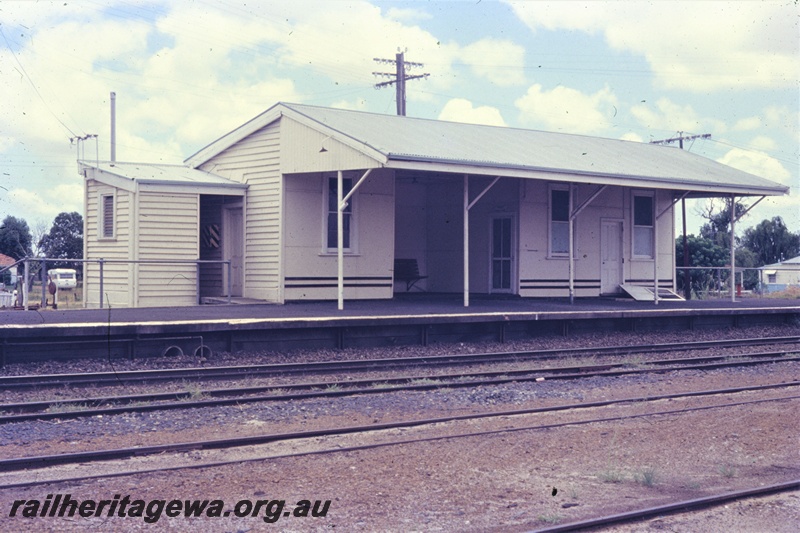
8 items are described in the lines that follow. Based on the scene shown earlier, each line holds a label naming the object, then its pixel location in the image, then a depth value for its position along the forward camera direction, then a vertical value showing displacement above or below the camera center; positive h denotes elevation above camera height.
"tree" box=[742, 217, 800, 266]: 69.25 +2.62
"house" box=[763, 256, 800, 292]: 61.22 +0.10
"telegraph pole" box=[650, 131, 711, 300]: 30.37 -0.07
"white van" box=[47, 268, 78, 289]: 51.82 +0.07
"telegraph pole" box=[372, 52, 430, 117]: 37.34 +8.26
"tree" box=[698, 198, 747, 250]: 63.06 +3.73
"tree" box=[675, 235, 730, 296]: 40.50 +0.89
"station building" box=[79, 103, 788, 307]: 18.81 +1.51
